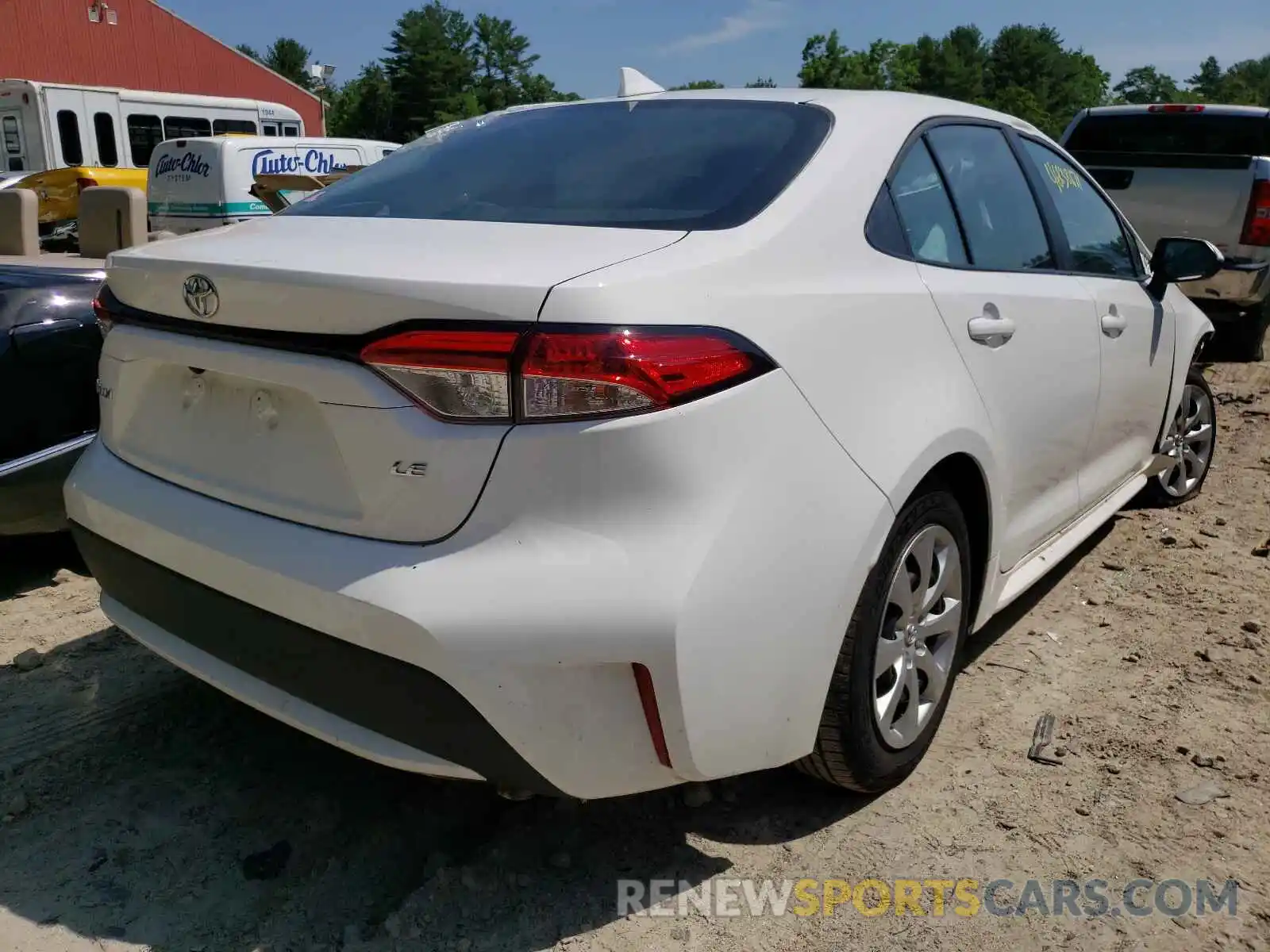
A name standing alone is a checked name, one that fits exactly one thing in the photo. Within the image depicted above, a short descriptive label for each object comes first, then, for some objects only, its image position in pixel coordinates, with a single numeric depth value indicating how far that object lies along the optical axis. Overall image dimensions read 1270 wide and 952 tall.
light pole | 28.53
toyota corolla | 1.76
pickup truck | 7.14
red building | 29.34
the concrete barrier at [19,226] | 4.70
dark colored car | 3.41
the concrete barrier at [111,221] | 4.52
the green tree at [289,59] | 90.62
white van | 13.99
